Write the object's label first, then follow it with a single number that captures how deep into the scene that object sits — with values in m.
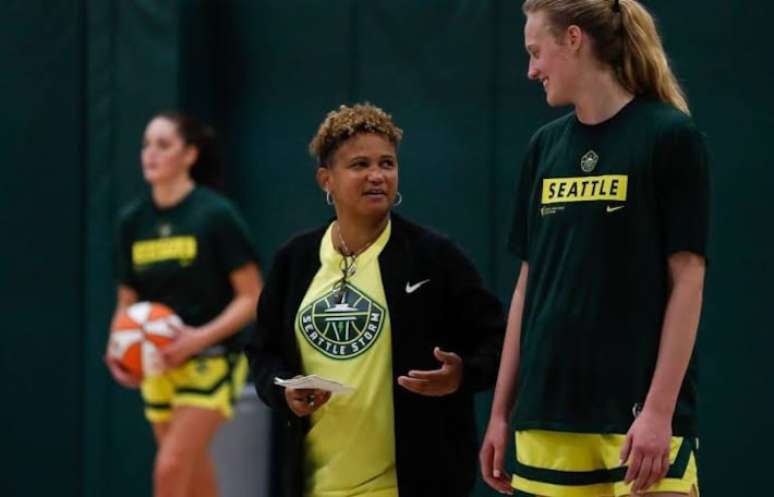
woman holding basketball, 12.72
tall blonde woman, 6.22
